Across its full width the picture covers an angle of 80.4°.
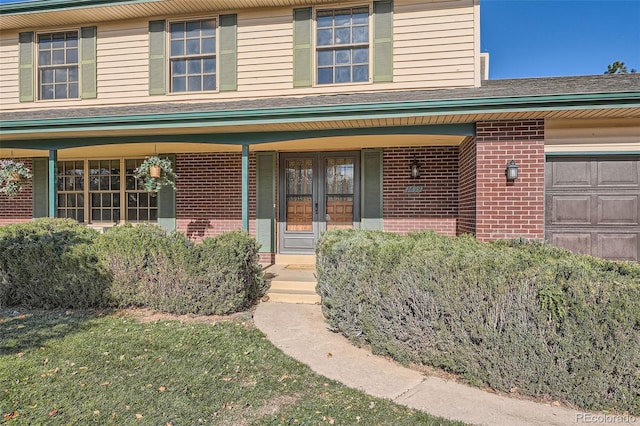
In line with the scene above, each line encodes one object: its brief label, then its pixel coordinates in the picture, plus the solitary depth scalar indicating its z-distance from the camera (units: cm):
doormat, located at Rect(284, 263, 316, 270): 763
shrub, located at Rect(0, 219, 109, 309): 529
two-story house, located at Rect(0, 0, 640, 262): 589
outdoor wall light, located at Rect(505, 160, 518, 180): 572
